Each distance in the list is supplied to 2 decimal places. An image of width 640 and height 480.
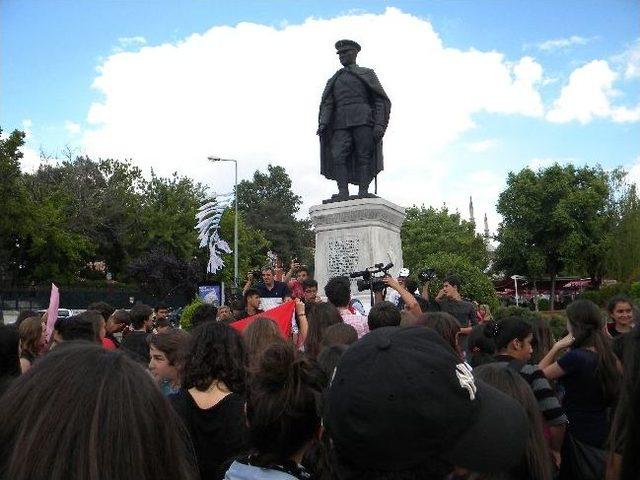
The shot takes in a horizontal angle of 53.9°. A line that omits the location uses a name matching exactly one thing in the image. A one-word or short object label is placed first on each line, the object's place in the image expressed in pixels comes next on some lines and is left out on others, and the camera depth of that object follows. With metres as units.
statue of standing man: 11.21
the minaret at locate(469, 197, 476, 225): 124.88
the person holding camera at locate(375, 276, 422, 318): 6.53
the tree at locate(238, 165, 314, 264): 79.88
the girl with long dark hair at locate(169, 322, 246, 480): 3.03
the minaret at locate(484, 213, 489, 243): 128.43
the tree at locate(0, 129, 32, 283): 29.95
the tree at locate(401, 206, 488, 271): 57.56
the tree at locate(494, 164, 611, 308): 47.59
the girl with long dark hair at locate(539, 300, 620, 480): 3.91
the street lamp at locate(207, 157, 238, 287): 28.58
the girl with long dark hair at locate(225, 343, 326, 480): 2.26
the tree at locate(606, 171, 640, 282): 44.38
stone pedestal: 10.73
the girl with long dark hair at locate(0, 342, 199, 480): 1.21
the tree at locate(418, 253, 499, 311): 32.44
